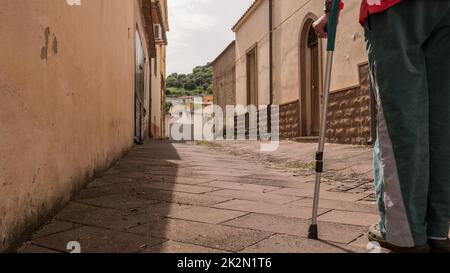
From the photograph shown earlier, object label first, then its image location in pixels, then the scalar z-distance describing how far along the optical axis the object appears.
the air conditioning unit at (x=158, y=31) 12.88
